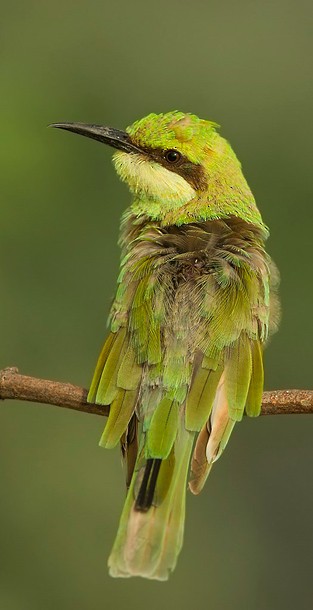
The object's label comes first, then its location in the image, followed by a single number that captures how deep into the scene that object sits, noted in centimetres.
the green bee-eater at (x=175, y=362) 583
